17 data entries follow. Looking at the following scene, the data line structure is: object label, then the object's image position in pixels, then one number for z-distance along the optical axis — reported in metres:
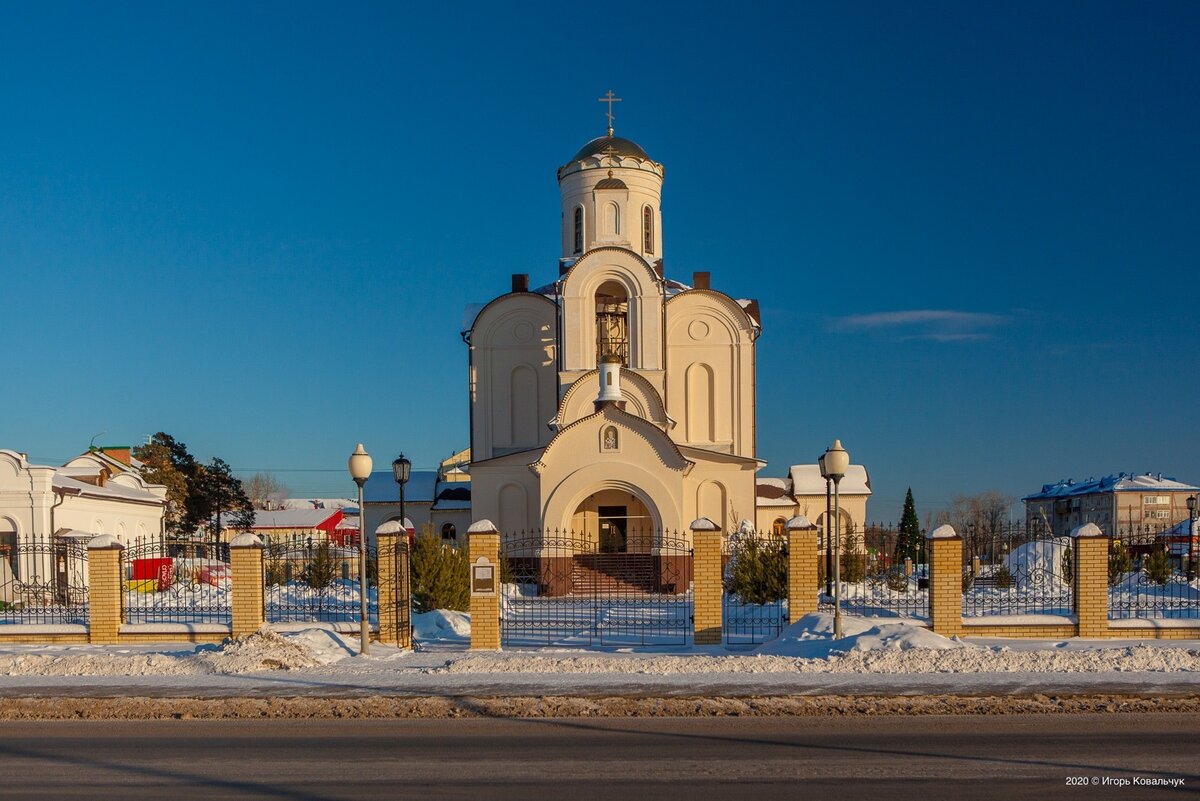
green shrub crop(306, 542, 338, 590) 27.92
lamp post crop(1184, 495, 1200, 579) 25.80
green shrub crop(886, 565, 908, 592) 25.62
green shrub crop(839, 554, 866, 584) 27.31
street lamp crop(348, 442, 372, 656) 16.28
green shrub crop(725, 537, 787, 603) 22.94
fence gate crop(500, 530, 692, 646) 19.33
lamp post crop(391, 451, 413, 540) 26.38
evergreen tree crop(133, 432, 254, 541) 52.41
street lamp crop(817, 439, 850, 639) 17.55
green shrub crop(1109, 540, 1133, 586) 29.22
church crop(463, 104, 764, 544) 32.22
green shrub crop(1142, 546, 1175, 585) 27.17
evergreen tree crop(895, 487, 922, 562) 30.45
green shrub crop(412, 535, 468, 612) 22.03
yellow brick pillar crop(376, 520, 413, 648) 17.36
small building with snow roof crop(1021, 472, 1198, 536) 79.19
